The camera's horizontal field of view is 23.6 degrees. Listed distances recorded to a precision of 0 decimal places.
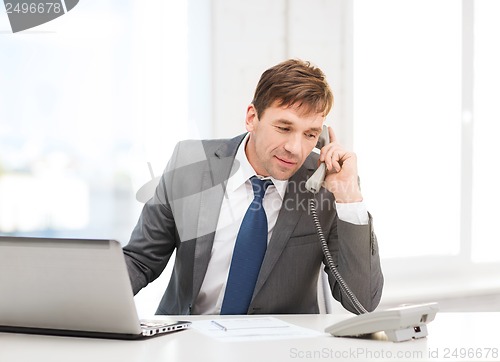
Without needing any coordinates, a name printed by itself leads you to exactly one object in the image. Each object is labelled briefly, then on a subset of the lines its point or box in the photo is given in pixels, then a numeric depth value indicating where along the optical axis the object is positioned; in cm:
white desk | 196
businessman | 252
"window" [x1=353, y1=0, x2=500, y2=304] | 387
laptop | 200
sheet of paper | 212
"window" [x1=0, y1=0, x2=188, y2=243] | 319
